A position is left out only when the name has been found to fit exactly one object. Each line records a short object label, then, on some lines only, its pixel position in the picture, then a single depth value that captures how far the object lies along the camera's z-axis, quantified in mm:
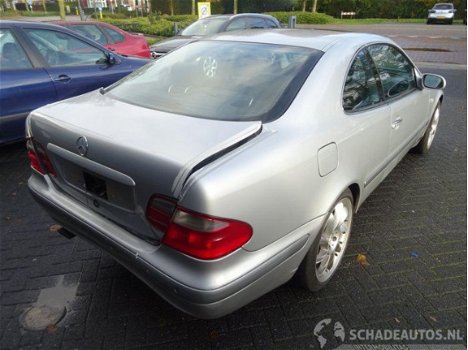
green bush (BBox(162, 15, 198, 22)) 27166
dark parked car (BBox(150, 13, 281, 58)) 8750
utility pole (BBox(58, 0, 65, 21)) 16683
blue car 4164
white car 29047
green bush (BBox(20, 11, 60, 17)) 41531
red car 7982
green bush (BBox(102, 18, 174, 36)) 21328
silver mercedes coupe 1635
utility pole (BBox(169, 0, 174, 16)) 36062
